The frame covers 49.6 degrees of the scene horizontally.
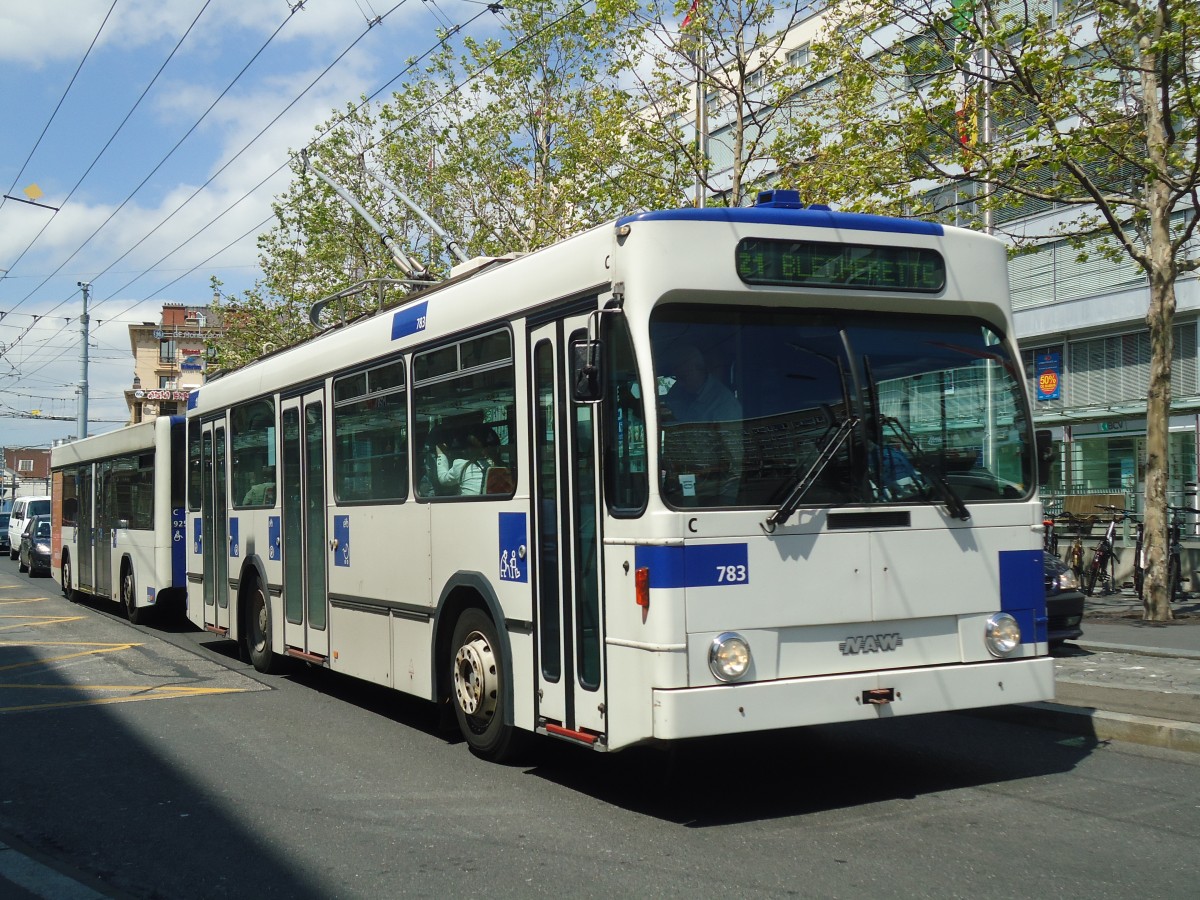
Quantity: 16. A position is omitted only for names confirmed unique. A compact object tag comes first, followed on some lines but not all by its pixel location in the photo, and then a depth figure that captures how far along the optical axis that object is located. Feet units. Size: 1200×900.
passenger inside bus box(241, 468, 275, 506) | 38.40
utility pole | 153.79
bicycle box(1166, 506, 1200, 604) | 56.29
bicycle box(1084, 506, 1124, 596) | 63.36
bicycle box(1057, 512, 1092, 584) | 65.10
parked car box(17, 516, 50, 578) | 108.47
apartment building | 307.58
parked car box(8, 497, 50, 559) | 133.59
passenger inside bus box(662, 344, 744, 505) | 19.90
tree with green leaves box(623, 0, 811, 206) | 60.08
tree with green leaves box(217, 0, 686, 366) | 67.87
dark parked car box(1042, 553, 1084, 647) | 38.22
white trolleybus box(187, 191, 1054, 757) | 19.88
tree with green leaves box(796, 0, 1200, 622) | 43.83
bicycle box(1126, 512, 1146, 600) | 58.65
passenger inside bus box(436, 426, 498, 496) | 25.21
